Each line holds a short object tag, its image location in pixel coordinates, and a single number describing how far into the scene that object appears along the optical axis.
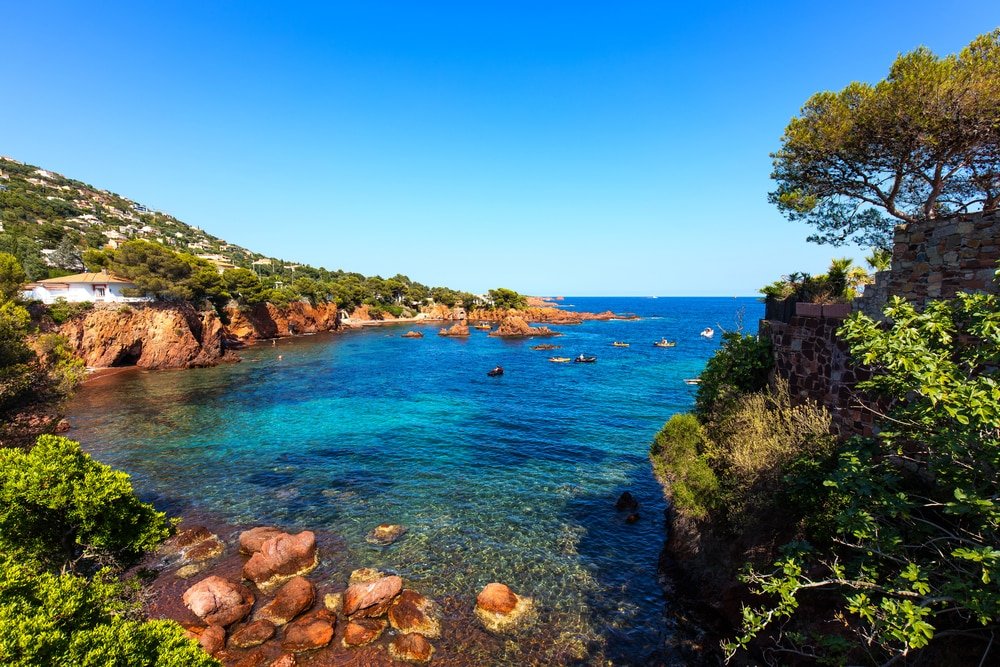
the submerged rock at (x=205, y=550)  14.73
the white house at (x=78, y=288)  49.16
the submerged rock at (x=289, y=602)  11.97
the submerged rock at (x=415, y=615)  11.61
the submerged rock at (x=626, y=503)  18.14
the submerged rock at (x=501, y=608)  11.87
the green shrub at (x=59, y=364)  17.22
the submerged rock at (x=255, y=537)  14.94
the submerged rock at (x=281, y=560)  13.60
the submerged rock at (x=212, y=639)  10.72
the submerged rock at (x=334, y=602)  12.42
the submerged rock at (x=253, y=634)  11.09
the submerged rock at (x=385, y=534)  15.85
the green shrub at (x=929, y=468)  4.30
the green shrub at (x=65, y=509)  8.91
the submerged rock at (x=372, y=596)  12.13
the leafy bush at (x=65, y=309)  45.19
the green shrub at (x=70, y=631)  4.91
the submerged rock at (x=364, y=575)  13.54
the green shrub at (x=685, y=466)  14.90
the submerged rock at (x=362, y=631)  11.17
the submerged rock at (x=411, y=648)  10.70
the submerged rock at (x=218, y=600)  11.80
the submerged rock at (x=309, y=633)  10.98
